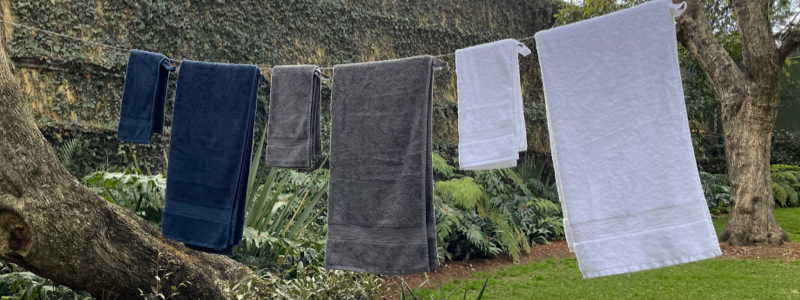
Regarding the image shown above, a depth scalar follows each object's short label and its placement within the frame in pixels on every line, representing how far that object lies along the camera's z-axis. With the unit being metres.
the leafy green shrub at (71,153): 4.86
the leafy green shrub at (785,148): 10.95
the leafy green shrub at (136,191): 3.73
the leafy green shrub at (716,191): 8.41
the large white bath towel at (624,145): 1.83
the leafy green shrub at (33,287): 3.02
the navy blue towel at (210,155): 2.49
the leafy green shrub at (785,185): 8.91
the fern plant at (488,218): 5.43
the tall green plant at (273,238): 3.91
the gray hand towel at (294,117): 2.60
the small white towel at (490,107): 2.21
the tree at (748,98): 5.75
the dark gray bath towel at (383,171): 2.29
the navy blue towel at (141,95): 2.65
